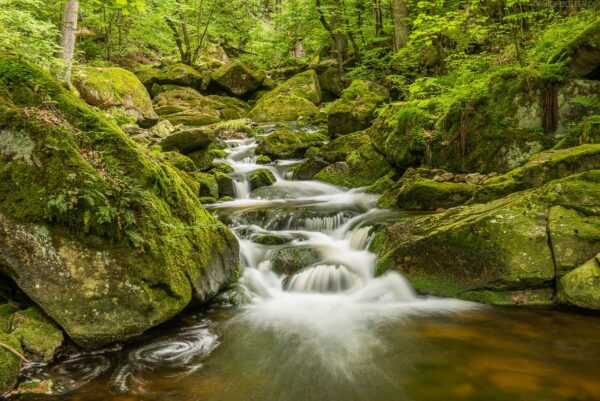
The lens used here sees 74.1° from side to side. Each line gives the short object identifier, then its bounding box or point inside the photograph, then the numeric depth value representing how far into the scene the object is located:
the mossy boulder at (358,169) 11.12
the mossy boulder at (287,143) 13.94
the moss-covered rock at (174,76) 20.50
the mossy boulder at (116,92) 14.04
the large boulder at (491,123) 7.31
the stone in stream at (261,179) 11.64
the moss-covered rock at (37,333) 3.59
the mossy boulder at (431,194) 7.49
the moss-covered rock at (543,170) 5.72
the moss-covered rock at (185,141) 11.44
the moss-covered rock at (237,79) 21.67
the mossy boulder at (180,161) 10.44
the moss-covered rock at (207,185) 10.66
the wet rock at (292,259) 6.73
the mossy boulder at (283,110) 18.94
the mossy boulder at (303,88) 19.97
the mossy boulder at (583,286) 4.29
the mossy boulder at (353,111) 13.73
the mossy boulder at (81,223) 3.78
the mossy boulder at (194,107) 17.23
